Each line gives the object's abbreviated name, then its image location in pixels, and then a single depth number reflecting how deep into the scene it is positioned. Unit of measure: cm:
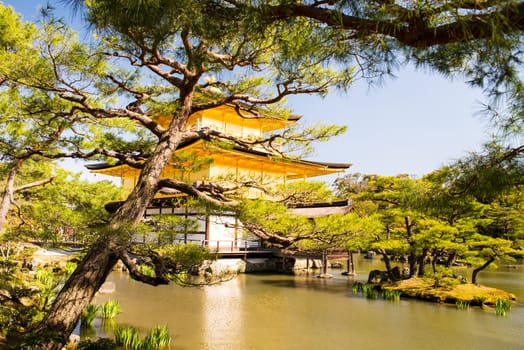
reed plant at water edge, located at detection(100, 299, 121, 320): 612
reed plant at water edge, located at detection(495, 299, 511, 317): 747
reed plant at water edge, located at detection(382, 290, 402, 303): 867
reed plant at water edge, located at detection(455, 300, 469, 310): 803
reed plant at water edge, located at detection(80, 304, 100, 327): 563
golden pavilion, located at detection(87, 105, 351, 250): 1249
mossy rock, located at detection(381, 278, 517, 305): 845
